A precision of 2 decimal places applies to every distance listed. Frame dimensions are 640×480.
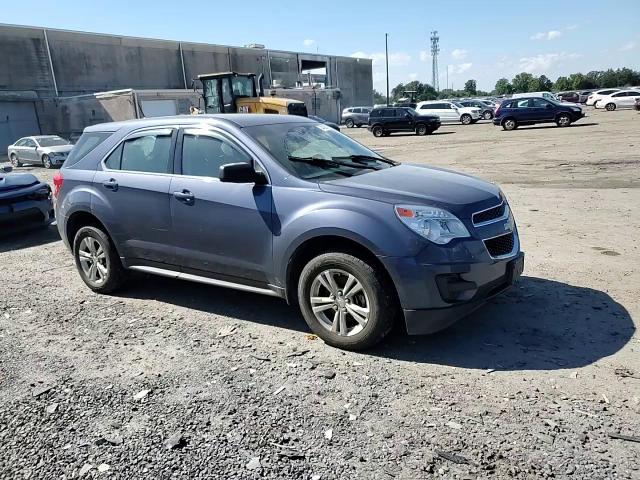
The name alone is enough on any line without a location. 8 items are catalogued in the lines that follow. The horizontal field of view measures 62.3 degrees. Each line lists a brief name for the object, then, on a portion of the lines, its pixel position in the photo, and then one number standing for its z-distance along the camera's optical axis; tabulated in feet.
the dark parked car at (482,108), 135.64
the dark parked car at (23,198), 27.14
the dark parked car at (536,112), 94.07
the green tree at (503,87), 385.09
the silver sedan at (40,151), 70.38
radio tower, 447.83
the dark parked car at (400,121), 102.68
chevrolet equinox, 12.20
